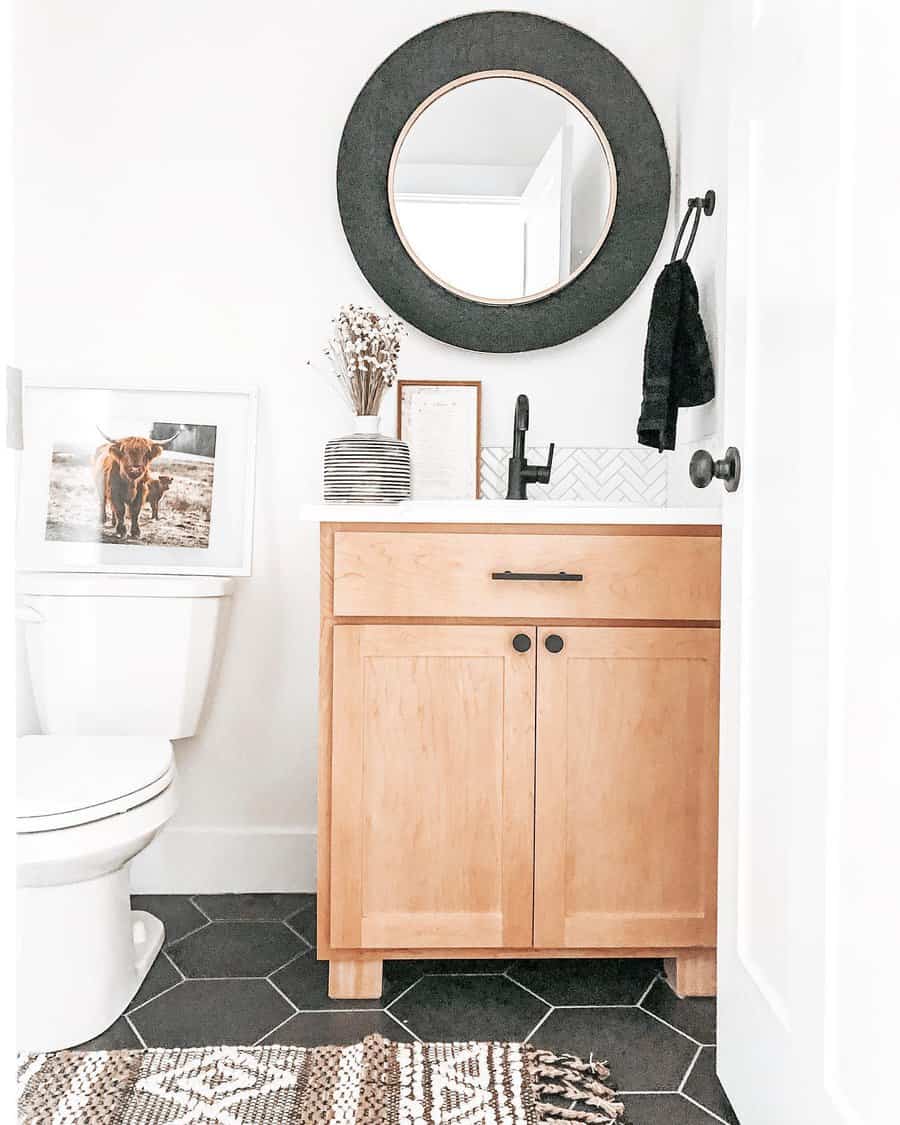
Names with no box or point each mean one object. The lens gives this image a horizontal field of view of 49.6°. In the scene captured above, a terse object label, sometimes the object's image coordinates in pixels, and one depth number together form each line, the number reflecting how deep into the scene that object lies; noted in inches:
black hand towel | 77.9
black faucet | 79.6
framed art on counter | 89.1
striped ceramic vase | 73.3
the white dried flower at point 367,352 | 79.5
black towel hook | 78.0
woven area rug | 55.3
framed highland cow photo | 88.4
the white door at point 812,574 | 37.0
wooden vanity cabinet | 67.8
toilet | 62.1
